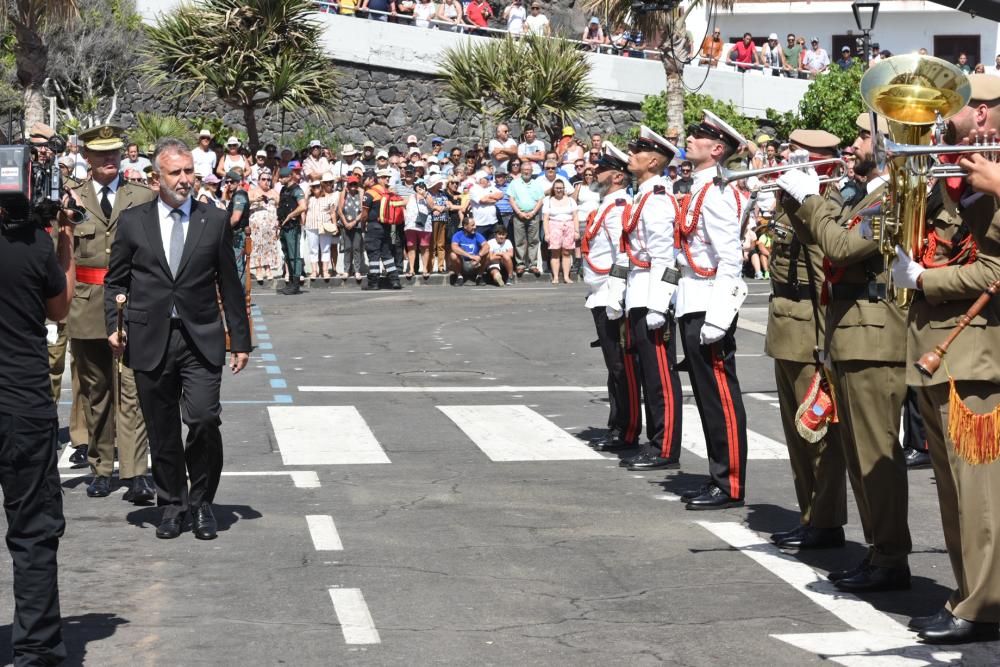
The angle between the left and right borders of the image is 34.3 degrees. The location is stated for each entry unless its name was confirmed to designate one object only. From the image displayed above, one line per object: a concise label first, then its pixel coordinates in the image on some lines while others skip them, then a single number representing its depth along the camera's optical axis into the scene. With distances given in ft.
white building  170.30
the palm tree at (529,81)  112.27
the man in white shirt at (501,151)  94.17
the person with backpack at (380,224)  81.76
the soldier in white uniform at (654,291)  34.40
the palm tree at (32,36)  86.38
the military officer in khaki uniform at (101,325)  31.60
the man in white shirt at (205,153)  85.10
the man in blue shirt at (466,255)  84.43
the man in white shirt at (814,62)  138.21
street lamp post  75.87
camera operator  20.26
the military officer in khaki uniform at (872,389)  23.50
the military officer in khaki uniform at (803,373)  26.16
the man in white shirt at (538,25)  118.93
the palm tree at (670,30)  102.30
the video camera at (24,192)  20.30
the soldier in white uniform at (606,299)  36.68
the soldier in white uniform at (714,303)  30.04
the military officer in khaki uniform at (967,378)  20.26
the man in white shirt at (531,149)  94.32
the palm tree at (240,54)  104.47
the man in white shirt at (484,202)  84.74
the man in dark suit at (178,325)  28.07
